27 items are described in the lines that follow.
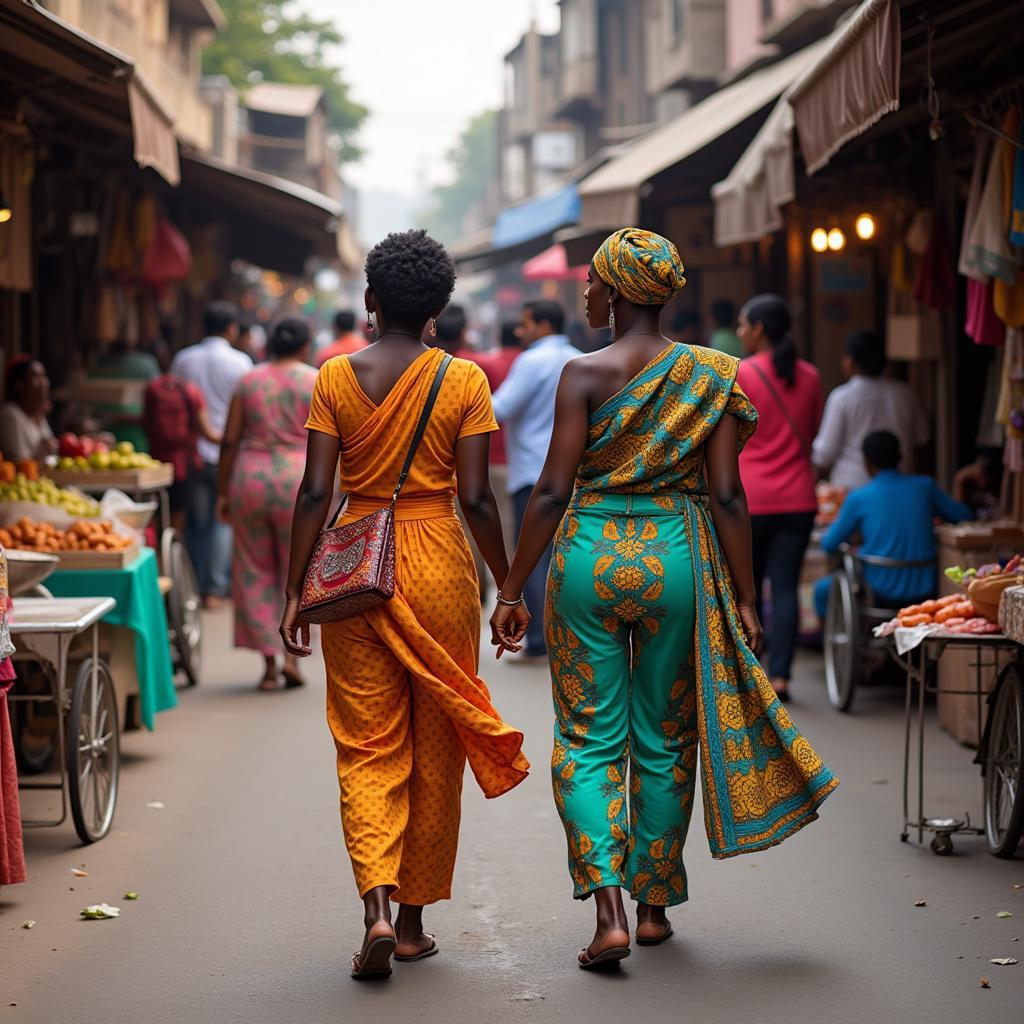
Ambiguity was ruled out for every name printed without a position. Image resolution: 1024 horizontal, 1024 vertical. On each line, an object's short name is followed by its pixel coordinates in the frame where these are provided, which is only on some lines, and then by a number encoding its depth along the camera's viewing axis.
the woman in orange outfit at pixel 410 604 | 5.17
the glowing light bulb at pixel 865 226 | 12.65
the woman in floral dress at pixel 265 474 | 10.11
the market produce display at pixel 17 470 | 9.22
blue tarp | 19.75
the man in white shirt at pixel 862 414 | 10.55
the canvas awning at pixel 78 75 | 7.88
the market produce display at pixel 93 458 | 10.30
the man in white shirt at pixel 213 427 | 13.97
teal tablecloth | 8.07
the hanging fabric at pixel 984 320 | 8.78
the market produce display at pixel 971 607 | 6.49
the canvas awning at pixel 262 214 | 15.47
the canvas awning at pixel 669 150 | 13.50
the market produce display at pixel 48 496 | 8.71
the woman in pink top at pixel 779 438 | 9.42
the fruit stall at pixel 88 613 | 6.69
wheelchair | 9.32
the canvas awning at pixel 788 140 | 7.30
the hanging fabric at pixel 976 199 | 8.25
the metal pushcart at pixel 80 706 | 6.49
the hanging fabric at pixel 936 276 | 10.92
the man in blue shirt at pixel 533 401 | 11.05
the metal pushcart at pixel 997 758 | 6.25
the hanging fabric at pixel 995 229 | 8.09
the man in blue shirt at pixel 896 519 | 9.41
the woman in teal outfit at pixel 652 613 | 5.16
